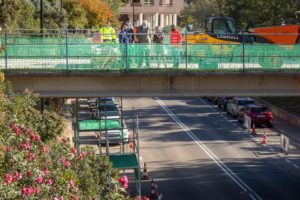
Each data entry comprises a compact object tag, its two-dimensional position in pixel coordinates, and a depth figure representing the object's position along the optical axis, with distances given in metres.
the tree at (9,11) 46.97
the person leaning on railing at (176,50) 27.95
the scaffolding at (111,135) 32.34
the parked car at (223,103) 61.35
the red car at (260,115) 52.03
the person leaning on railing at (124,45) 27.72
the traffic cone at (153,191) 30.97
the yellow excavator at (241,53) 28.03
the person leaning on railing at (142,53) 27.75
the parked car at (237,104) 56.23
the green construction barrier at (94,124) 39.93
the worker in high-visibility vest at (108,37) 33.12
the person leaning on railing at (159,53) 27.86
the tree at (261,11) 61.81
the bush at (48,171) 14.29
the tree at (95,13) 66.12
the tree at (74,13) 63.06
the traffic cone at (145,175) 35.69
